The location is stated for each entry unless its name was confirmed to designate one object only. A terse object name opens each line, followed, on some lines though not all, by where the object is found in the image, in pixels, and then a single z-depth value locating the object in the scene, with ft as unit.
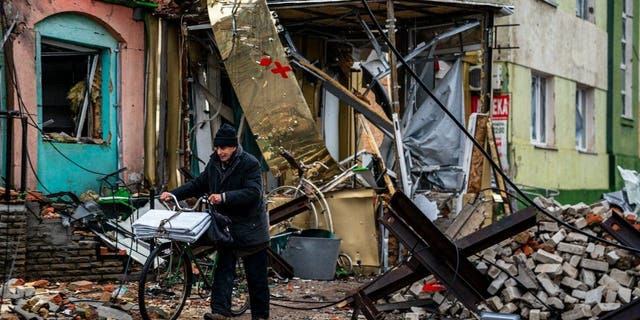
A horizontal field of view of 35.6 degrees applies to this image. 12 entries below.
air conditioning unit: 62.80
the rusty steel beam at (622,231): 32.30
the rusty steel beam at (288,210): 42.50
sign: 60.80
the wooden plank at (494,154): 47.34
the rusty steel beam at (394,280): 31.60
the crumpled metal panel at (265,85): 45.78
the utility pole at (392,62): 44.93
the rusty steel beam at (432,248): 30.12
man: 29.25
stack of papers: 28.27
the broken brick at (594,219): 37.42
